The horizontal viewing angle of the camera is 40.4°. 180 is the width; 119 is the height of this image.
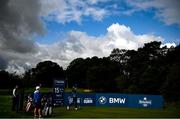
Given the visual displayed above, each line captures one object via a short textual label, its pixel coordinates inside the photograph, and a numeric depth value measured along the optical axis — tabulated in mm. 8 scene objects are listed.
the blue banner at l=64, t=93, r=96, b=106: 29956
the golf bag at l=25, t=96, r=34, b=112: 18908
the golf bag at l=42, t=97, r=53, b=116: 17980
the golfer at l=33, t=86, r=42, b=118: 15816
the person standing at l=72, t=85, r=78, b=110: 24835
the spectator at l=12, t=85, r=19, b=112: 19024
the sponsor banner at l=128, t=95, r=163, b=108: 34024
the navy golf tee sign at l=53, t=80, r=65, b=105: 25518
